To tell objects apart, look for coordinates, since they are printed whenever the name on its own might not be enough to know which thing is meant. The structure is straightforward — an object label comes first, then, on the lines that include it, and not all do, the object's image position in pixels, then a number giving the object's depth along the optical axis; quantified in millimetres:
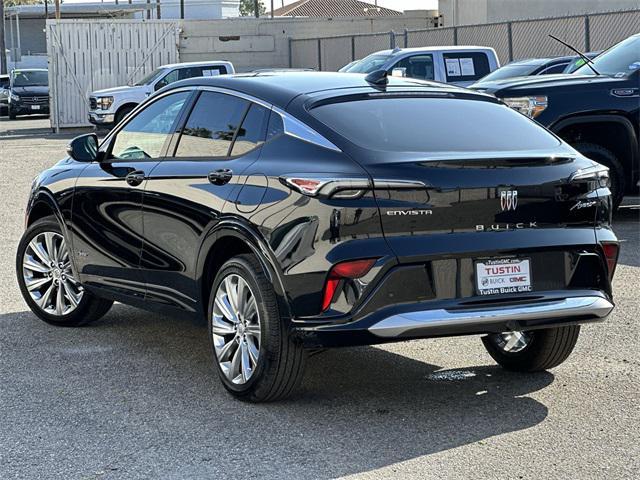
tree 173500
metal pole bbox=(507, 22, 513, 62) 31477
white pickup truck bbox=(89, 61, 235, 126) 30625
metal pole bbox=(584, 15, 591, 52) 27225
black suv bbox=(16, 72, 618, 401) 5613
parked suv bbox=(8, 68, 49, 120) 42844
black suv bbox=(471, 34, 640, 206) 12539
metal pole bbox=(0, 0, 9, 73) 59344
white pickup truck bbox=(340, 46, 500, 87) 23750
